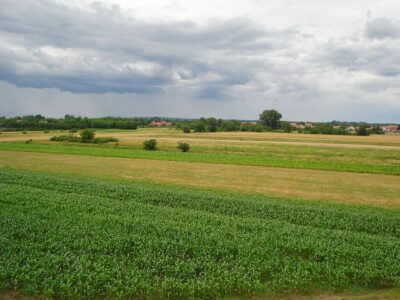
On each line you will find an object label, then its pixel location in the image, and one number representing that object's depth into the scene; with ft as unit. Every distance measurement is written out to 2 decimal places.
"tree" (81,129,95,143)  245.65
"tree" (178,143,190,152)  194.59
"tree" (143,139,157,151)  203.51
